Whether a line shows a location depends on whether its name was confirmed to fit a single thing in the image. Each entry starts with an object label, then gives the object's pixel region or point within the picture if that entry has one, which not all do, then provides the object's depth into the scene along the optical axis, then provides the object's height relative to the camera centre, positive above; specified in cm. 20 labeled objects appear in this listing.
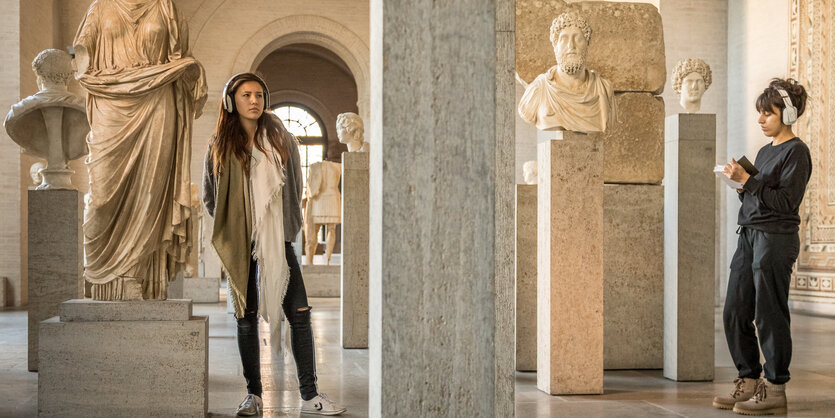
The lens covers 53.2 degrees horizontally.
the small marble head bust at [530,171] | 1088 +57
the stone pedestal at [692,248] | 625 -25
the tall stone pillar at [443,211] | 234 +1
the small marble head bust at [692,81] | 681 +111
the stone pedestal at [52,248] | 621 -26
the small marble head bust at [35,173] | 1198 +57
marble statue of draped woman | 468 +36
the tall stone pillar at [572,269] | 564 -37
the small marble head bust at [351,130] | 873 +88
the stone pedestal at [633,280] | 693 -54
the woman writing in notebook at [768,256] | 497 -25
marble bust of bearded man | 592 +91
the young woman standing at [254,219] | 452 -3
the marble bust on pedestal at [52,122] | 631 +70
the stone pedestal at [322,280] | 1484 -119
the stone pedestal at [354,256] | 797 -41
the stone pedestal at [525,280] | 673 -53
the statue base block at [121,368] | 449 -84
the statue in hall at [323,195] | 1537 +35
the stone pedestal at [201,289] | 1320 -120
